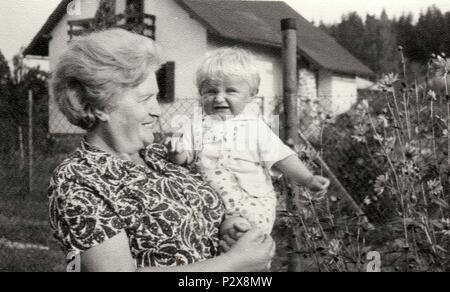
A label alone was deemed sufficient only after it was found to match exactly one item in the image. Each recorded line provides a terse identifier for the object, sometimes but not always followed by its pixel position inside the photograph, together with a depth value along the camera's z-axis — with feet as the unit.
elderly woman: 3.61
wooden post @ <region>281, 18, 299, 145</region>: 7.32
